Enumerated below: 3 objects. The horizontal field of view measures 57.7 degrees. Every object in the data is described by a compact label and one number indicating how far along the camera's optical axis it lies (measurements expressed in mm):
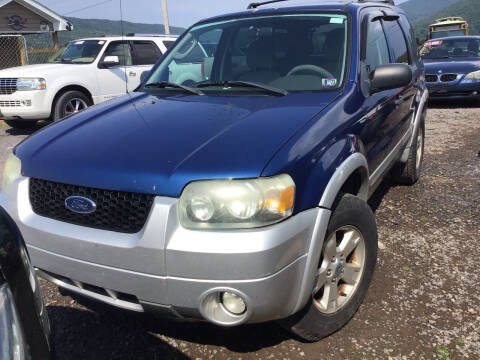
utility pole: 18612
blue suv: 1801
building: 18469
